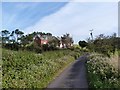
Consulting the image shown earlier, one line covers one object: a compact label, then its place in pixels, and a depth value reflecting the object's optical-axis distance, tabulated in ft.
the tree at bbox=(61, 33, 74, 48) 102.41
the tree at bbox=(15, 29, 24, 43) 98.01
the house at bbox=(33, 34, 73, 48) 98.69
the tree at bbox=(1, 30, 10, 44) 91.84
